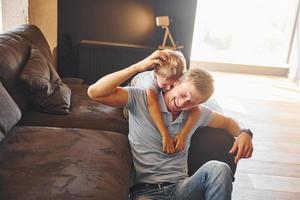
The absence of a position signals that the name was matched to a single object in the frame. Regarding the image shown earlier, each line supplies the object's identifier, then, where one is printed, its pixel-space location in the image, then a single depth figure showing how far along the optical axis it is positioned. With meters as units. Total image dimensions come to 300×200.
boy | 1.53
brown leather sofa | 1.28
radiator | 3.95
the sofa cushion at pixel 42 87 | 1.97
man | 1.50
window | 5.66
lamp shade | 3.98
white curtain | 5.37
